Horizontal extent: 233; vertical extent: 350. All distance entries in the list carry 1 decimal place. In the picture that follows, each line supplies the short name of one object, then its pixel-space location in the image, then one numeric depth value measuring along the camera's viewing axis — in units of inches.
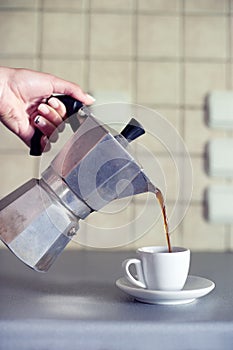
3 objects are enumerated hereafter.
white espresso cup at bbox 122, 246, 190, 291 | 38.7
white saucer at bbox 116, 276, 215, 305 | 37.6
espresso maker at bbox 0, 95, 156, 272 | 39.5
